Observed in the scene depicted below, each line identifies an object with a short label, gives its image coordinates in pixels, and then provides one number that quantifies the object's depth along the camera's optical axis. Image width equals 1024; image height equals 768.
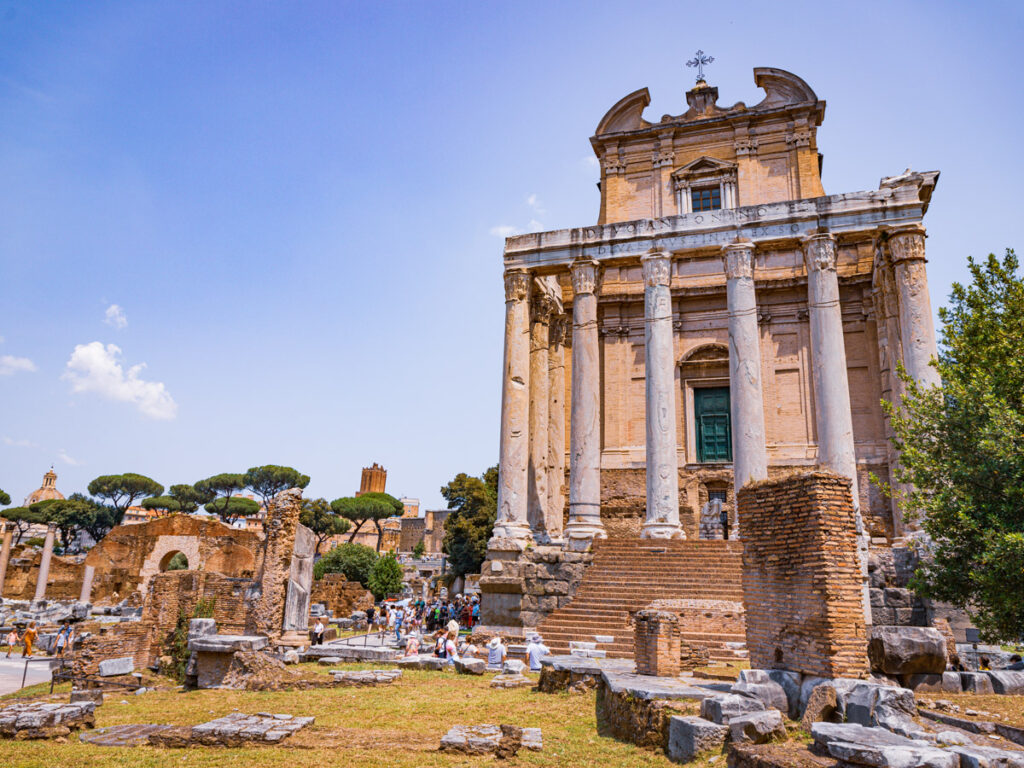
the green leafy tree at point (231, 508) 83.81
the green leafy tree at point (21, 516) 74.56
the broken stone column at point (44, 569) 39.16
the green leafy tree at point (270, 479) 78.56
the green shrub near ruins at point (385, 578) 41.06
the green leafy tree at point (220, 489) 83.12
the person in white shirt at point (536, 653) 14.19
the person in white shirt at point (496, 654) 14.49
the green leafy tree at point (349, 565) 44.00
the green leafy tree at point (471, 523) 38.44
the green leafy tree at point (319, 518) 69.25
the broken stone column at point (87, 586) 39.75
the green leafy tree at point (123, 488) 78.56
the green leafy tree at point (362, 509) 86.31
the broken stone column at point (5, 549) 40.20
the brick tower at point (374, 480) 125.75
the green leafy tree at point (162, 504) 79.75
